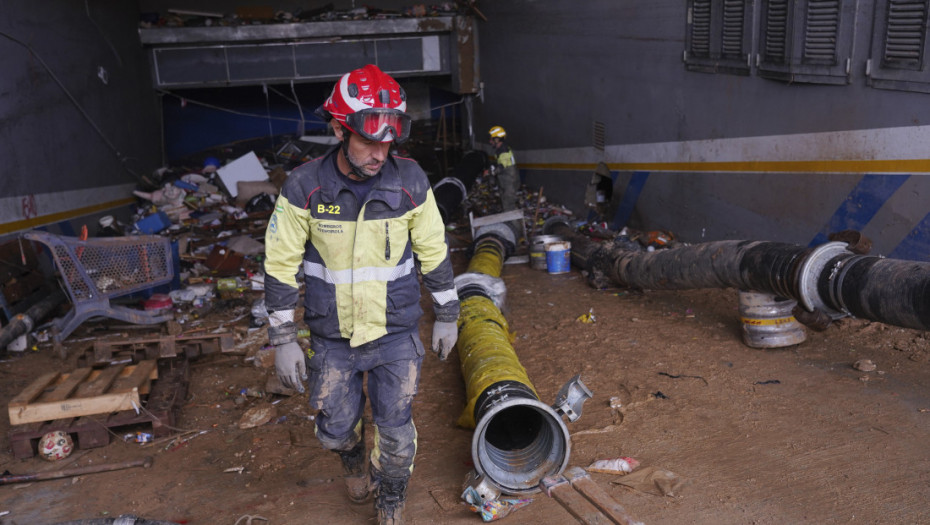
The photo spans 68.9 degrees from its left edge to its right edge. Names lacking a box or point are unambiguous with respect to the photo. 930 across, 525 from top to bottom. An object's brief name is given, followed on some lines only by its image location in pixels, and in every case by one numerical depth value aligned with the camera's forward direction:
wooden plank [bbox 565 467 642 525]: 2.84
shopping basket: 5.88
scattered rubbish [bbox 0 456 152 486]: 3.79
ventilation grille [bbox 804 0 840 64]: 5.21
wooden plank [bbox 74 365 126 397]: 4.31
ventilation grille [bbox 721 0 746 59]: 6.33
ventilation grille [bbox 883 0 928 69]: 4.53
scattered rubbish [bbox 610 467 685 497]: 3.18
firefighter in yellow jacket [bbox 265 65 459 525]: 2.81
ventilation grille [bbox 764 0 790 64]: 5.71
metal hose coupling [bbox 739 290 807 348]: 4.66
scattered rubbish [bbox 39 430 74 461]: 4.02
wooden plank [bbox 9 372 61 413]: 4.06
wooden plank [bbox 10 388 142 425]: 4.05
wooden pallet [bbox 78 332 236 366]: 5.20
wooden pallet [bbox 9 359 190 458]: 4.07
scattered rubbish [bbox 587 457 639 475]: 3.38
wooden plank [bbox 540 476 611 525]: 2.87
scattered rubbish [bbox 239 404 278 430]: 4.36
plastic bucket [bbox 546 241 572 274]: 7.72
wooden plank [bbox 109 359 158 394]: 4.39
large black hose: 3.56
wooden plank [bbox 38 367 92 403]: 4.22
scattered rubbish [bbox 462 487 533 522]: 3.08
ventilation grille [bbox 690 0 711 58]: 6.83
